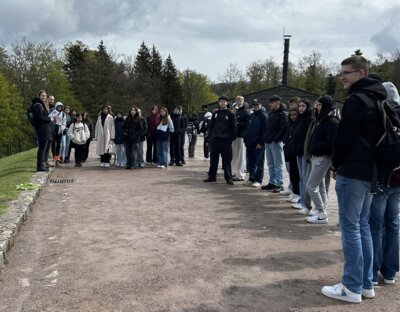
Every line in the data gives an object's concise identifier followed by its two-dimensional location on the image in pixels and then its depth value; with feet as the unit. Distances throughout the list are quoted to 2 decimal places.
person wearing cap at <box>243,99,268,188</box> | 33.04
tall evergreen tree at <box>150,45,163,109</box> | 201.20
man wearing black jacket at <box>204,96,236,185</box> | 34.22
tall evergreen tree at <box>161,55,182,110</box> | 221.66
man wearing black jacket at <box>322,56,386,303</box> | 13.07
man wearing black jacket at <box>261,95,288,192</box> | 30.19
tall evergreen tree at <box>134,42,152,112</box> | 183.94
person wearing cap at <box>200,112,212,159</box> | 52.92
